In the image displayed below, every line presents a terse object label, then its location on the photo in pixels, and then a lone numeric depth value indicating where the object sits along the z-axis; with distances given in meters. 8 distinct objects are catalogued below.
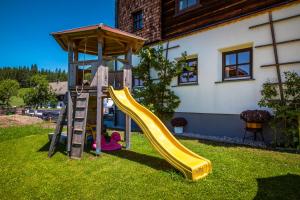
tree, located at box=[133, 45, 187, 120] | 9.39
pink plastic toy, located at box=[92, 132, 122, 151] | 6.32
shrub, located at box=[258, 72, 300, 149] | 5.92
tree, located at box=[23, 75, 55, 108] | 30.80
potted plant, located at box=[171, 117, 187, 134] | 9.02
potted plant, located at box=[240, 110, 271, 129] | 6.44
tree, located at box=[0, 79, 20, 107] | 35.51
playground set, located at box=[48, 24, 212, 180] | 4.89
